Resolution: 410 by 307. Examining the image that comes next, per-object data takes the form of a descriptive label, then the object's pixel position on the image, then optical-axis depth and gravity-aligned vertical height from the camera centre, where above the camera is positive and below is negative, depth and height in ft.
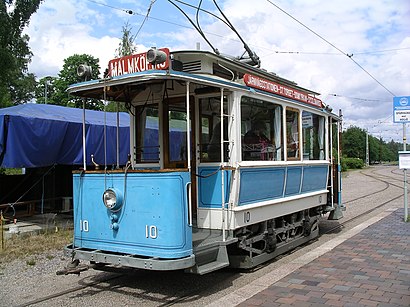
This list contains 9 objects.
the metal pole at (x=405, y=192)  38.76 -3.07
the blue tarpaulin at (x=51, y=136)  35.06 +2.01
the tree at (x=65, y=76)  165.78 +32.27
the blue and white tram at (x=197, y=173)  17.83 -0.66
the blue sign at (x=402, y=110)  39.24 +4.13
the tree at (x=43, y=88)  185.35 +31.23
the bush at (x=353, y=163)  210.10 -2.60
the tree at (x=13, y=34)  61.36 +18.06
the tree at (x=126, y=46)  65.67 +16.78
